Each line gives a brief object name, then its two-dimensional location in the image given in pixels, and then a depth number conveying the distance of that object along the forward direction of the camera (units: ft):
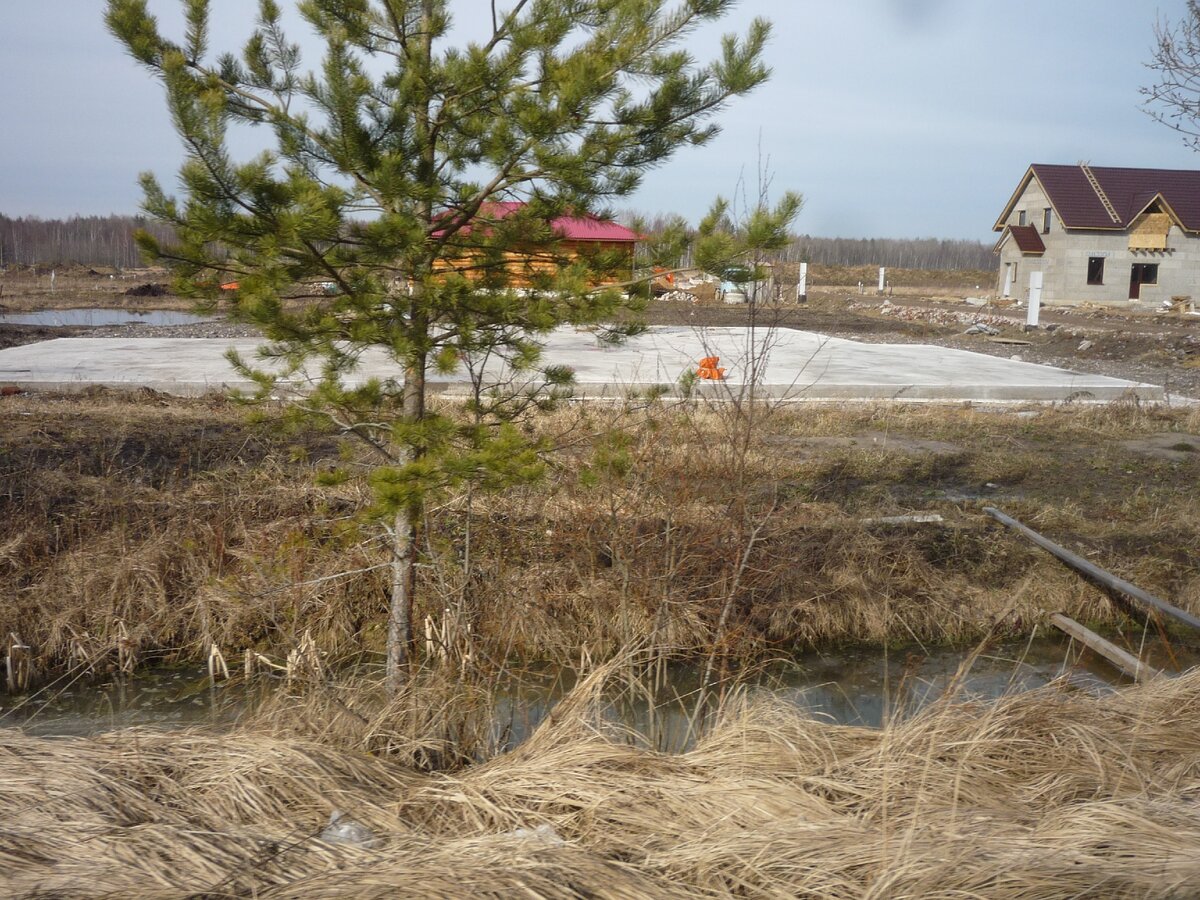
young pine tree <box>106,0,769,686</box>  13.97
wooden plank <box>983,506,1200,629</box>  19.98
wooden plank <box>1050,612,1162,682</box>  18.78
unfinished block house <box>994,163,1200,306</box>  129.18
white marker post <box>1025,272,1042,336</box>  84.69
